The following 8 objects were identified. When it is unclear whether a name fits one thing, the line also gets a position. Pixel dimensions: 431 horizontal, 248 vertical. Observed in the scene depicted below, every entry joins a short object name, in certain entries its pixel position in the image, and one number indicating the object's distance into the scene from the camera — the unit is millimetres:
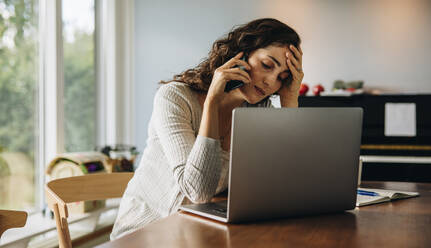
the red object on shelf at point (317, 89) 3748
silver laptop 957
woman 1236
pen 1337
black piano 3506
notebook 1239
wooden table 848
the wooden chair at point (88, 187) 1461
